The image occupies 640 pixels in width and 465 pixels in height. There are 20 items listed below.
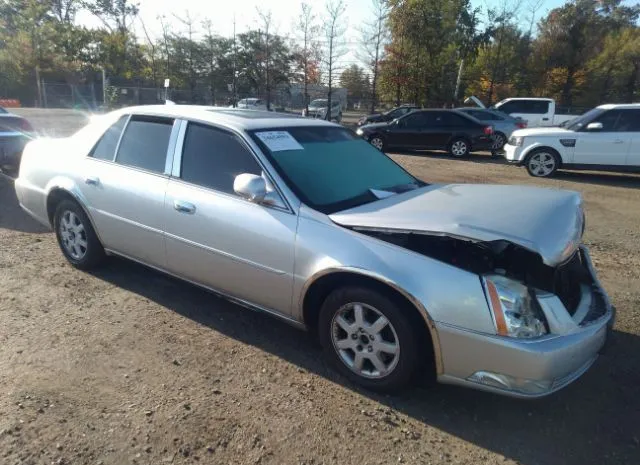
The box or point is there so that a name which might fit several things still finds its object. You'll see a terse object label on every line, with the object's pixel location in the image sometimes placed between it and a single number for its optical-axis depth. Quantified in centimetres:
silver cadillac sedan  254
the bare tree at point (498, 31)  3127
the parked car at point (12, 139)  815
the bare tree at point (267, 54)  3388
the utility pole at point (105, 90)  2859
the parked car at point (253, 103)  3180
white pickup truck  2048
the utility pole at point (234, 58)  3759
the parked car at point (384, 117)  2236
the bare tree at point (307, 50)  3372
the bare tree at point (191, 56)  3949
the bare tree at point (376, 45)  3215
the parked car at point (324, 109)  2898
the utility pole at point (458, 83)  3097
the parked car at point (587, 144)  1061
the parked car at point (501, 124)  1644
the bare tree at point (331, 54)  3259
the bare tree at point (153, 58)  3936
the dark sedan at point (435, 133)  1525
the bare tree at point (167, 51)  3984
